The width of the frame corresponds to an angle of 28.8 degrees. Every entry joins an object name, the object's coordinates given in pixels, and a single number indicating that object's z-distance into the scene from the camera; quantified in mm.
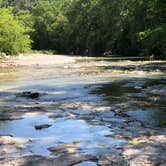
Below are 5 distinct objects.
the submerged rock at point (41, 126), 10288
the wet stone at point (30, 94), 16383
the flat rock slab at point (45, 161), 7197
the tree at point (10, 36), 52757
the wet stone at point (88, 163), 7197
